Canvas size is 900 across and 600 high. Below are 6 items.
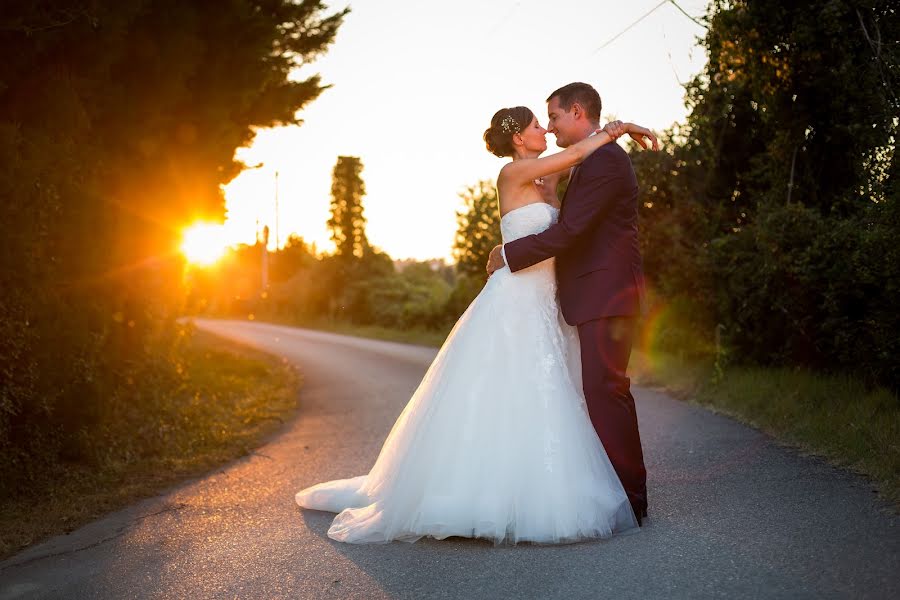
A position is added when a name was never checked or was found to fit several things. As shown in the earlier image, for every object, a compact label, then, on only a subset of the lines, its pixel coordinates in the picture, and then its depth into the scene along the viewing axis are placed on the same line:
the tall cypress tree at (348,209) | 50.94
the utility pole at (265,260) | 54.19
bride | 4.39
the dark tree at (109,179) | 6.12
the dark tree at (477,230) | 27.23
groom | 4.73
